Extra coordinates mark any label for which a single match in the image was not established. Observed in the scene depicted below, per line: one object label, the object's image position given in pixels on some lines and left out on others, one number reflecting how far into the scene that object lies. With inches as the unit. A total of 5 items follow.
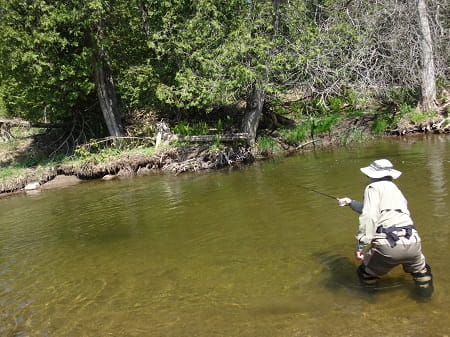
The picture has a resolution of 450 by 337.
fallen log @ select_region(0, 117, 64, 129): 711.7
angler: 188.1
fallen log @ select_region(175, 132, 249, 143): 658.5
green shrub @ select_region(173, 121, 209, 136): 725.3
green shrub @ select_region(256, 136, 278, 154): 674.8
